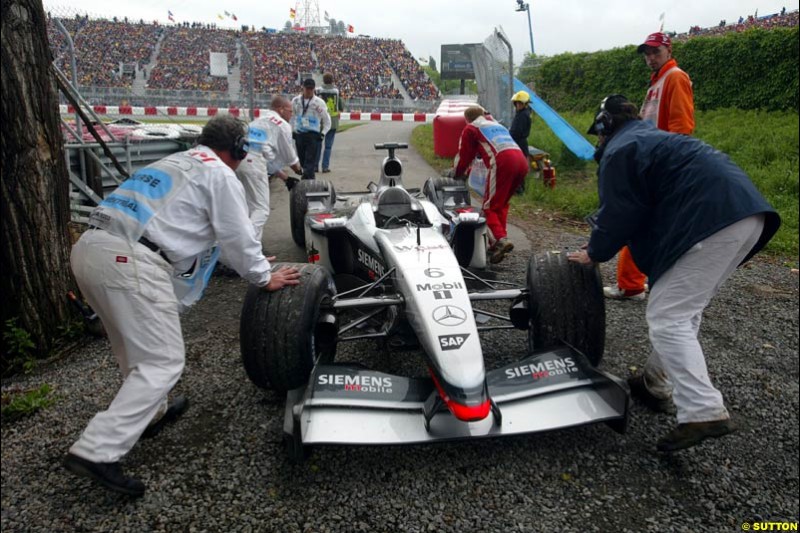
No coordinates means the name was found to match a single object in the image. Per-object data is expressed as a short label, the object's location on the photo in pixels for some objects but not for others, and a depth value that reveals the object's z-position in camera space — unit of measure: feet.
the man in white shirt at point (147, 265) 9.06
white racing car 9.55
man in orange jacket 15.92
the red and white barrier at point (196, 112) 49.06
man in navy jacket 9.65
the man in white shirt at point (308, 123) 31.53
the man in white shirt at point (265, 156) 20.28
